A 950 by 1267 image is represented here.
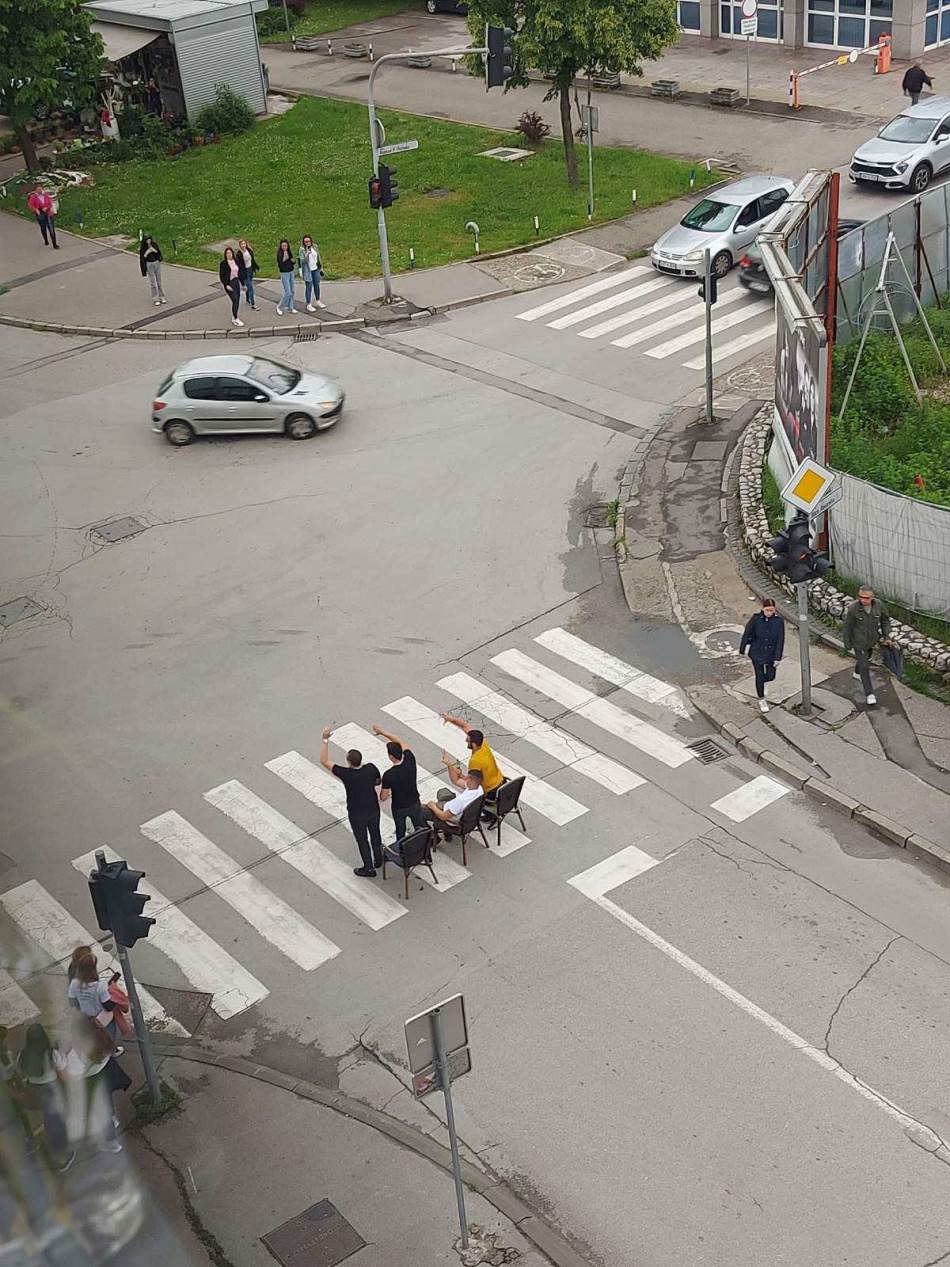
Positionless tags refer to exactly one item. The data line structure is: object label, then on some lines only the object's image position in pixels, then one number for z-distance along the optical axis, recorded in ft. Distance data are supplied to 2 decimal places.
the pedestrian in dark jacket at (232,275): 98.02
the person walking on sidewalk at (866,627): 55.62
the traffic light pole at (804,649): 53.98
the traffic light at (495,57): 90.68
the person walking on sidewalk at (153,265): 102.22
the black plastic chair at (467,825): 50.01
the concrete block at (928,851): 48.62
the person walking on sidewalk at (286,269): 98.27
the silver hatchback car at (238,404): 82.53
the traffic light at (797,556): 53.36
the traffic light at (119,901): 38.91
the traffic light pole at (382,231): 95.96
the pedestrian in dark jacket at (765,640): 55.93
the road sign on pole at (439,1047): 33.24
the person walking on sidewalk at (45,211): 116.77
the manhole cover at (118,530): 75.05
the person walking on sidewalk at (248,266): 99.49
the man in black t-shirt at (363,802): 48.75
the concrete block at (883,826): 49.98
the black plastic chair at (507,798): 50.24
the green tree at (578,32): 107.14
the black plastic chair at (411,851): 48.49
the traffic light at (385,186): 97.86
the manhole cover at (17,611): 68.69
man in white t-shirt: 49.88
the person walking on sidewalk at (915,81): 123.85
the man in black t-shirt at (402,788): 49.01
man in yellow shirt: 50.03
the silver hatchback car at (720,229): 100.48
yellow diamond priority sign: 54.13
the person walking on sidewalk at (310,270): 99.25
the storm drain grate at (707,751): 55.43
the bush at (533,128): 129.59
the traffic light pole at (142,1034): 39.58
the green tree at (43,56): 123.65
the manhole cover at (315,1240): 36.78
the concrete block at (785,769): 53.62
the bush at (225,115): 142.82
